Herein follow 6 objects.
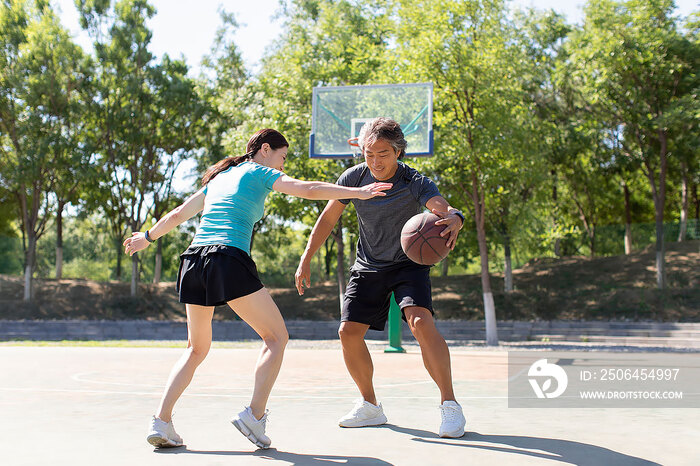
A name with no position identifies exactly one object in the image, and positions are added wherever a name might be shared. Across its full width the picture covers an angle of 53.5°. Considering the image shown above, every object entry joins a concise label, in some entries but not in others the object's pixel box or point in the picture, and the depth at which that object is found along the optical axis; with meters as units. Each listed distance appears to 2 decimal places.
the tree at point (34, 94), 27.33
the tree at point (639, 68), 22.66
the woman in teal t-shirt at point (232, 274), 4.02
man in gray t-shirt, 4.62
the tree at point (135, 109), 29.00
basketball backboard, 15.04
